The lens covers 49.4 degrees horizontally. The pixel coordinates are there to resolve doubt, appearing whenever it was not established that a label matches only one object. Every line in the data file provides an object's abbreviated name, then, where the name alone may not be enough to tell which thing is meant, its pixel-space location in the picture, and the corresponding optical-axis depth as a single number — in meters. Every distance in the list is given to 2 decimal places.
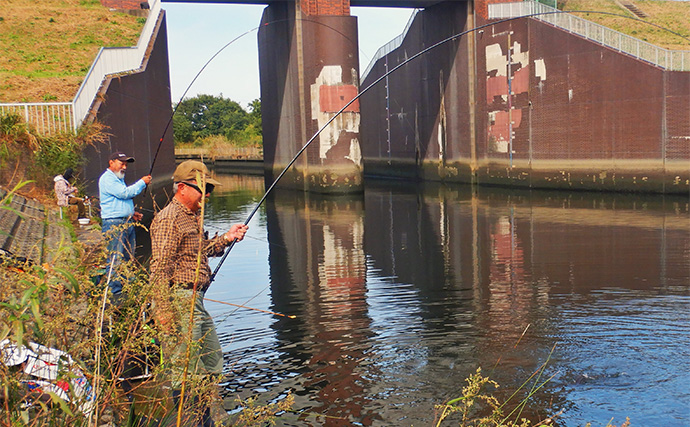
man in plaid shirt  4.59
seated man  12.79
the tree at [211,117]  78.38
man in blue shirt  8.38
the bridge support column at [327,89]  29.59
